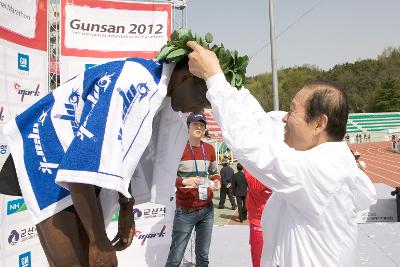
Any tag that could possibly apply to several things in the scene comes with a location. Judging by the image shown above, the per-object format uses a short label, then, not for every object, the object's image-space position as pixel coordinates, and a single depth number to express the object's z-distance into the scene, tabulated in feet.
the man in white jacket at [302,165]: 4.65
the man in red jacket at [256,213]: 10.68
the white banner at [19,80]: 10.59
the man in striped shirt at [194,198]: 13.30
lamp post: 33.01
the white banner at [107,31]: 12.98
